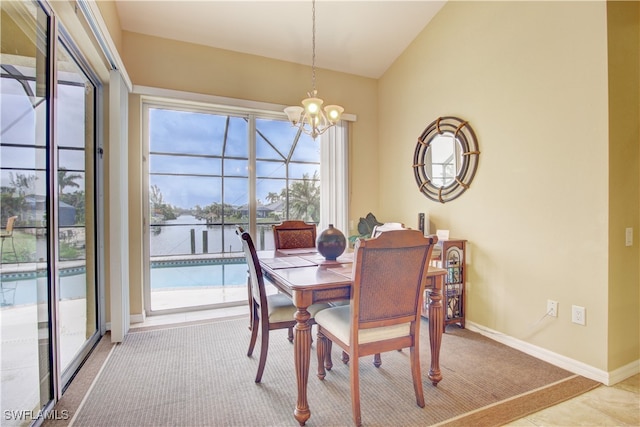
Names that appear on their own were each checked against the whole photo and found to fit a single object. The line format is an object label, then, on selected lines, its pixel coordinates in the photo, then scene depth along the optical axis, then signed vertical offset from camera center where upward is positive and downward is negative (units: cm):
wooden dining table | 169 -43
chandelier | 246 +79
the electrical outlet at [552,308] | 236 -72
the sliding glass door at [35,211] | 147 +2
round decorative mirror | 304 +54
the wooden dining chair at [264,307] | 205 -64
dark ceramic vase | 234 -23
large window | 356 +29
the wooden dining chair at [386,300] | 162 -47
